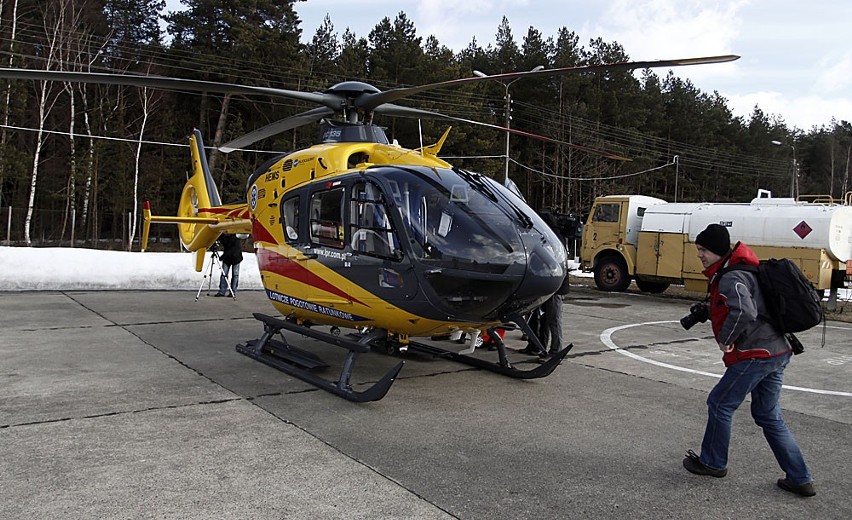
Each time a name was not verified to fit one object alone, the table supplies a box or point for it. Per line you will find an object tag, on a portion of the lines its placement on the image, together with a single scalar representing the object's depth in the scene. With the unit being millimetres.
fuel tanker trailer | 13562
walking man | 3770
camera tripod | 13719
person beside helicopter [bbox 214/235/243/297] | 13820
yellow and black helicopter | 5363
